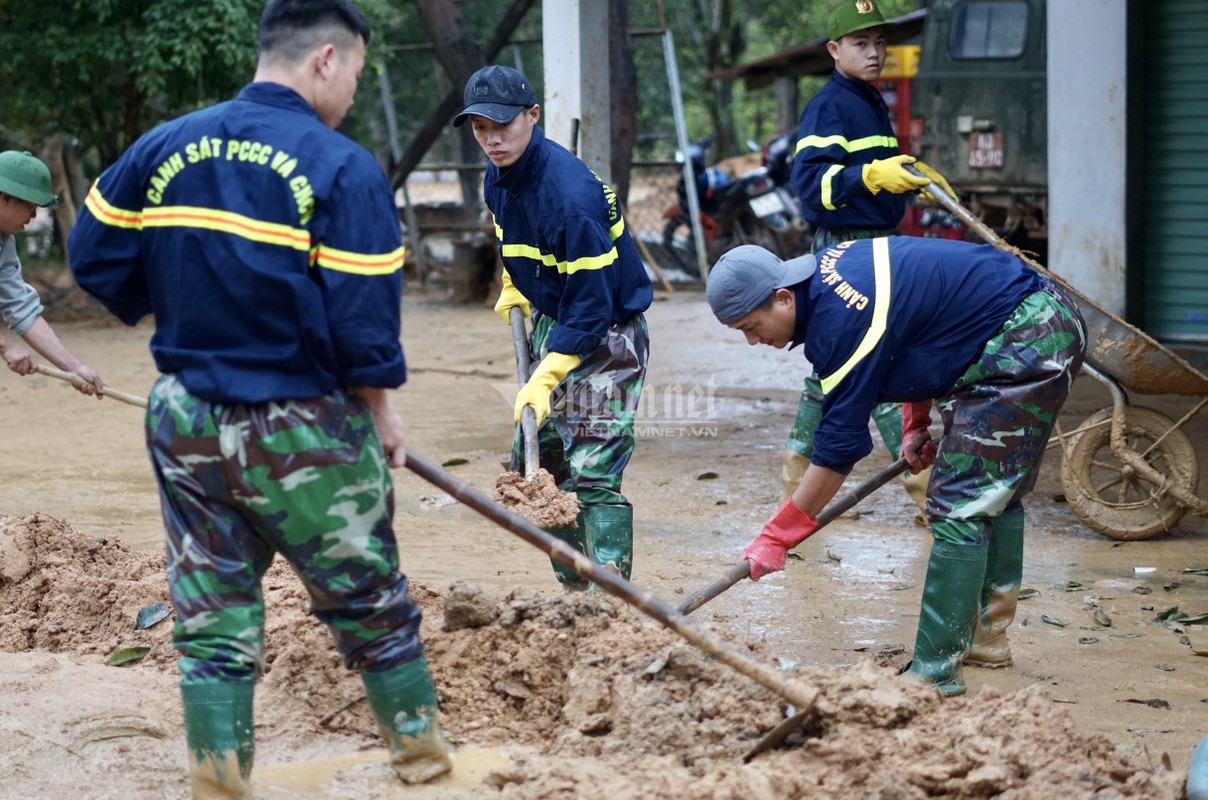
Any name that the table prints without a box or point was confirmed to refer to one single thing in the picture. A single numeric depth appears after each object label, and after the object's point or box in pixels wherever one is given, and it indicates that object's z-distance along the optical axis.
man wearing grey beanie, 7.84
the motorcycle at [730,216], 31.62
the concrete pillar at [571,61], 17.37
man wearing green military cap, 11.98
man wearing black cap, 9.26
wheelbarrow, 11.36
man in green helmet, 10.91
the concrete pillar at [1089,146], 14.70
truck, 22.42
